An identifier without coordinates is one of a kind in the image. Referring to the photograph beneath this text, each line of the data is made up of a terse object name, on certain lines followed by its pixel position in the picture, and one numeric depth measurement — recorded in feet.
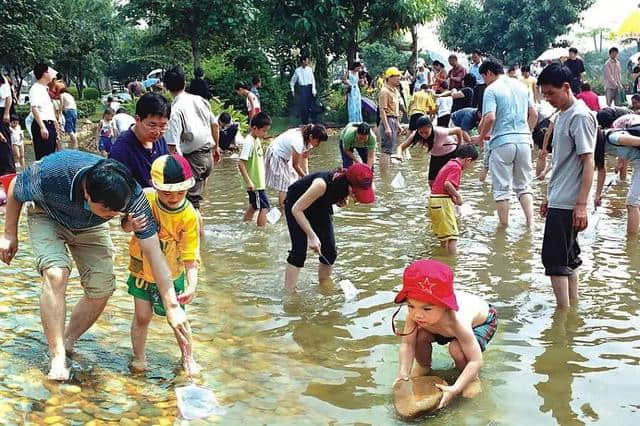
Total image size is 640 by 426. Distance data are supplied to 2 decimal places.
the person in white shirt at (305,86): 59.16
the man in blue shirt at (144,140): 14.03
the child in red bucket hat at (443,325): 11.48
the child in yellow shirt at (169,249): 12.17
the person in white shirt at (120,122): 38.65
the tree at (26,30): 65.82
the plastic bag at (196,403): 11.52
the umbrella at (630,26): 64.34
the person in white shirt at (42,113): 29.55
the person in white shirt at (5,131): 28.04
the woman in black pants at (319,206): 16.11
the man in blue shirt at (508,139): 24.80
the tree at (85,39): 112.98
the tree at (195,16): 66.39
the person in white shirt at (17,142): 41.42
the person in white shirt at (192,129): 22.67
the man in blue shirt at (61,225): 11.35
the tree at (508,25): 112.06
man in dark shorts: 15.20
